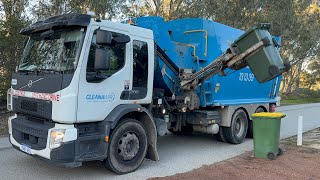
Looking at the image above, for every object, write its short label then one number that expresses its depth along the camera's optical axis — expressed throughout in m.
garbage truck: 4.41
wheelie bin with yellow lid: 6.11
